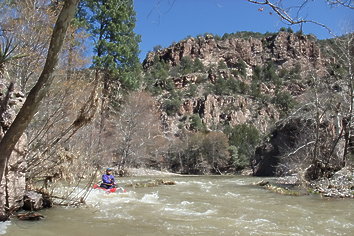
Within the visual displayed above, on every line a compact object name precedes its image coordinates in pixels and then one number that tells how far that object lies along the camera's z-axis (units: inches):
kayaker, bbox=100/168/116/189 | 434.3
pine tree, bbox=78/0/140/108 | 802.2
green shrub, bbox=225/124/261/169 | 1852.7
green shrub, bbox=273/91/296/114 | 2974.9
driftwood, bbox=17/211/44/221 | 224.1
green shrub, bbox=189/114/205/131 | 2785.4
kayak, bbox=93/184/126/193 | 413.4
